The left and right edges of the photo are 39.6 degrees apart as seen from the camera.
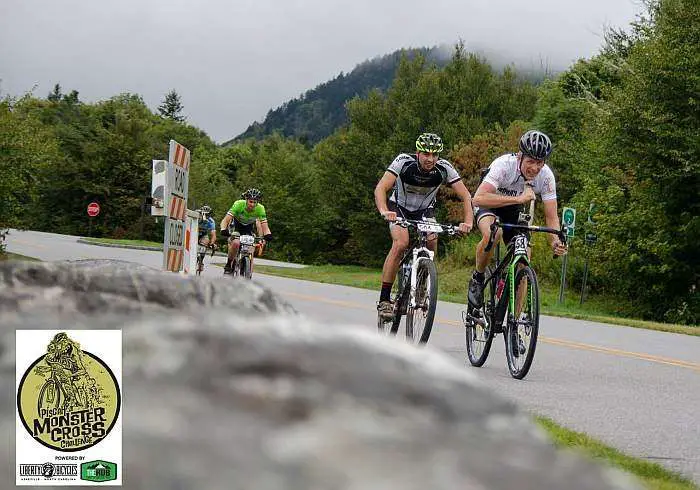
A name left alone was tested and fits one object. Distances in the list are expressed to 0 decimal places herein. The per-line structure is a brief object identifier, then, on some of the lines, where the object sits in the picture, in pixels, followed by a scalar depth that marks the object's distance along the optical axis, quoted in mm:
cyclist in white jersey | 7652
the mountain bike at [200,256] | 22739
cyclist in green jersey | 16266
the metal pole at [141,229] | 80125
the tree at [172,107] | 142125
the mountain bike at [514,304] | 7328
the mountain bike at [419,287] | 7926
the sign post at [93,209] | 73875
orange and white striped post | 10203
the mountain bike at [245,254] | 16406
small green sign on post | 24980
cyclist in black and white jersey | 8359
